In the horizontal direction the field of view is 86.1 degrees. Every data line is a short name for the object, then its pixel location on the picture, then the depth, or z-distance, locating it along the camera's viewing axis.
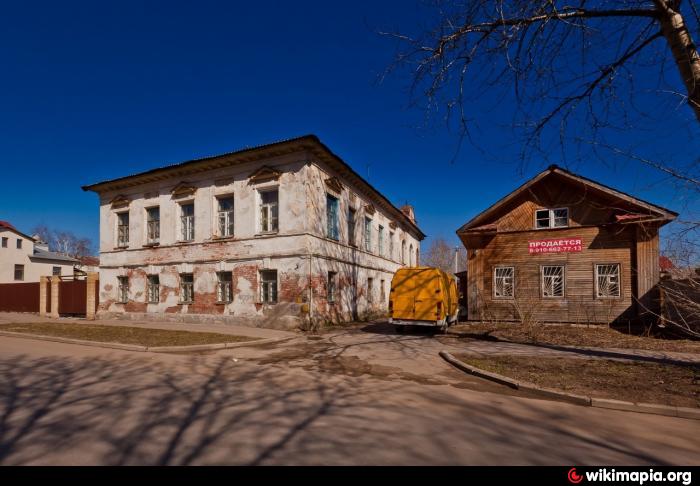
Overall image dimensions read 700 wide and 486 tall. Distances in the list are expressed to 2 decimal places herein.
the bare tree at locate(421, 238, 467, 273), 70.69
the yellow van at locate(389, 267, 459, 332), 13.87
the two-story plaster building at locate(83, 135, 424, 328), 16.27
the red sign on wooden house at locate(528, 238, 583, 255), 16.28
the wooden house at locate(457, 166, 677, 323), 15.29
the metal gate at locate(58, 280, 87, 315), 22.30
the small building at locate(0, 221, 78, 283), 37.76
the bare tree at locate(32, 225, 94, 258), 70.66
